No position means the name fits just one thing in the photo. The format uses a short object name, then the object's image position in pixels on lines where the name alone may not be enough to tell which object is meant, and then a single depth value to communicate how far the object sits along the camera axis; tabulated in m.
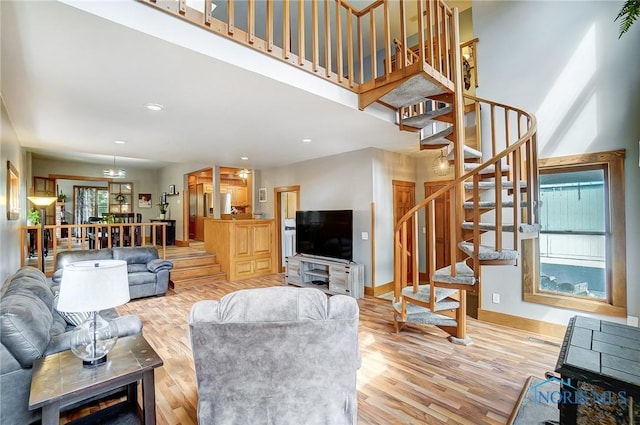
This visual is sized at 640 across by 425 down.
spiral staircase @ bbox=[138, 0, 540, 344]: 2.53
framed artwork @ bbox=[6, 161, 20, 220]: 3.34
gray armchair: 1.56
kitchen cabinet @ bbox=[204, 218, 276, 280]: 6.20
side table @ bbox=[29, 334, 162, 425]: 1.45
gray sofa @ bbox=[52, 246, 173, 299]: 4.66
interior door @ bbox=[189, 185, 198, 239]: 9.48
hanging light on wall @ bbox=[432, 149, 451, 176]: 4.30
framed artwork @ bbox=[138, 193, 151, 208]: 10.23
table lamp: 1.59
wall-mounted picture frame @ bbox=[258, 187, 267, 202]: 7.38
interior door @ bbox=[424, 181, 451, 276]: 5.62
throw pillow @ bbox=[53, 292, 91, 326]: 2.68
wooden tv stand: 4.91
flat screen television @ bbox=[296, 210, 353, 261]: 5.14
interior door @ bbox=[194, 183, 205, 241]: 9.29
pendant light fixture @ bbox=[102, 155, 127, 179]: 7.85
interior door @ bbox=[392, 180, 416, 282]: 5.51
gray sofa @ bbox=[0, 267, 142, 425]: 1.65
